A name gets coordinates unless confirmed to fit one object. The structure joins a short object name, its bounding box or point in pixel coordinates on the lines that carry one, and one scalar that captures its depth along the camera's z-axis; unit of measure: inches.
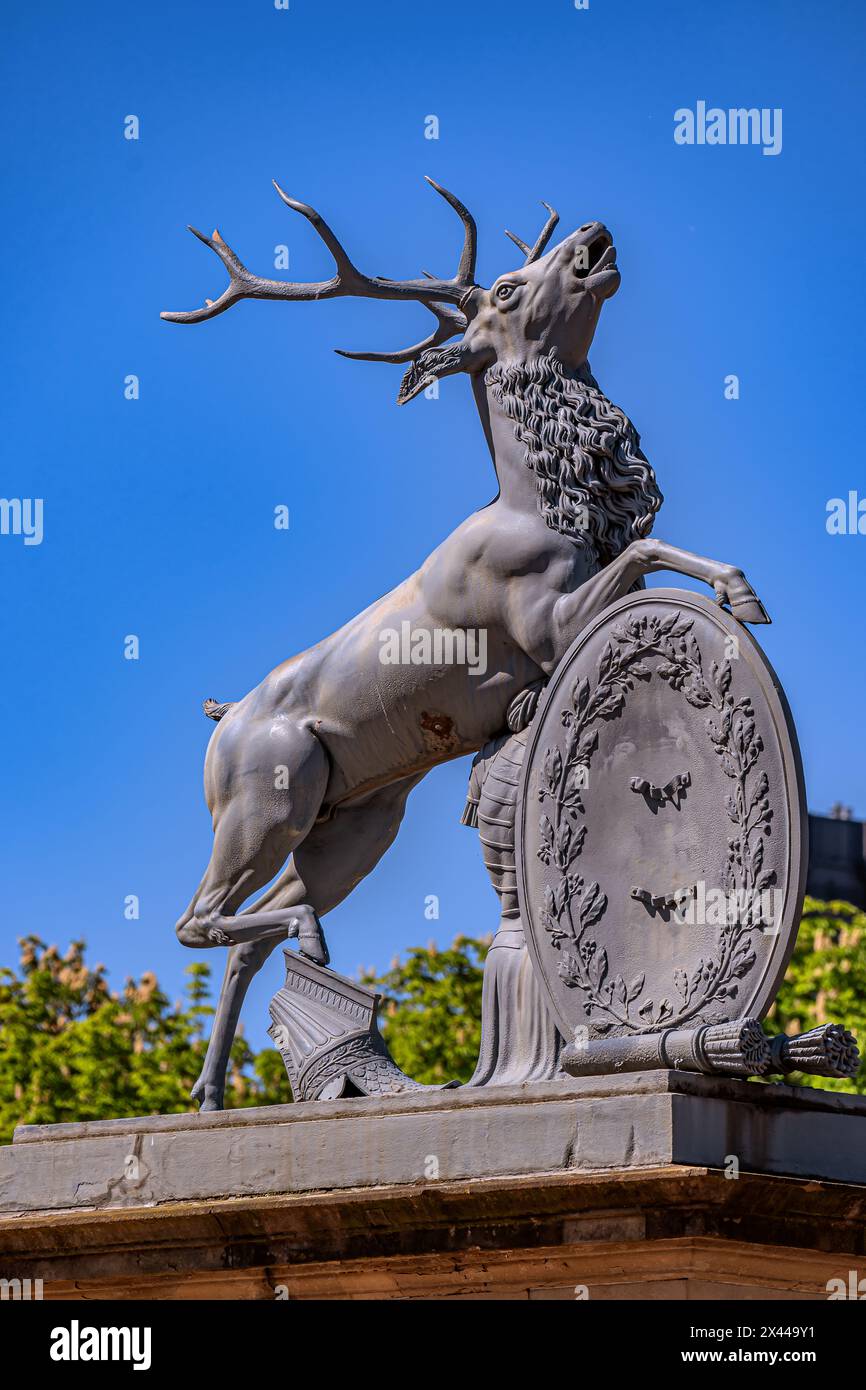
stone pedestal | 388.2
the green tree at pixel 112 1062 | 1050.7
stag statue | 463.8
